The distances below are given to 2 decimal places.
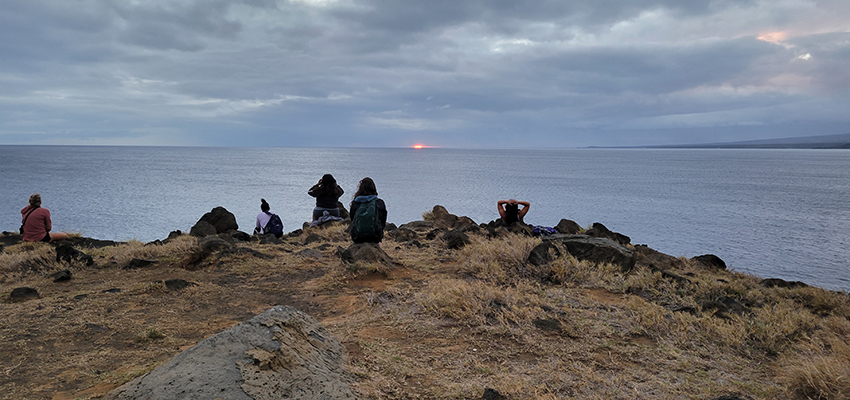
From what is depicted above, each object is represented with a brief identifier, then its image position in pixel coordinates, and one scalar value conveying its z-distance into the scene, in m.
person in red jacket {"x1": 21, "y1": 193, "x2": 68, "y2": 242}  12.46
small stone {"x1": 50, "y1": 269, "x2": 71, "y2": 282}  8.98
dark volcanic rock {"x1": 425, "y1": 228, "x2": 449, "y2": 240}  14.03
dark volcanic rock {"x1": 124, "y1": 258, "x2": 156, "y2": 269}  9.99
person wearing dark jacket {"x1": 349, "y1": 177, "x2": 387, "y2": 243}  9.28
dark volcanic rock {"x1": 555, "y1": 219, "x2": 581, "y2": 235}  16.41
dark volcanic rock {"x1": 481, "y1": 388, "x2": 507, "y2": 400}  4.05
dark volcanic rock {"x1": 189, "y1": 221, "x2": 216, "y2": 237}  14.12
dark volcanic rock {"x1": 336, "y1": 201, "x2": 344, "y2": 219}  19.04
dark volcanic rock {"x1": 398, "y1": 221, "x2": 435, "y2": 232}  16.63
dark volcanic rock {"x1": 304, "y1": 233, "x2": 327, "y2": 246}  13.09
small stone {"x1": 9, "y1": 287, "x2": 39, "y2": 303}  7.73
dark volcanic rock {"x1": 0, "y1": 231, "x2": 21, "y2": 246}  14.81
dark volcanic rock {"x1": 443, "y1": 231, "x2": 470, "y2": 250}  11.70
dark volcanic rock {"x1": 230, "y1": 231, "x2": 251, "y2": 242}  13.87
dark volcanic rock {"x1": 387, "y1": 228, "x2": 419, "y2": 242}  13.67
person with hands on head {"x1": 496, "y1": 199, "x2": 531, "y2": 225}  15.13
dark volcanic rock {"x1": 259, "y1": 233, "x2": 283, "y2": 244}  13.00
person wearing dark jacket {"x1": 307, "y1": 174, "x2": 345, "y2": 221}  15.38
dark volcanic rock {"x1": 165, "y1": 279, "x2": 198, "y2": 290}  8.21
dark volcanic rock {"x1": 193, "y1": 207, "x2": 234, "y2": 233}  16.83
